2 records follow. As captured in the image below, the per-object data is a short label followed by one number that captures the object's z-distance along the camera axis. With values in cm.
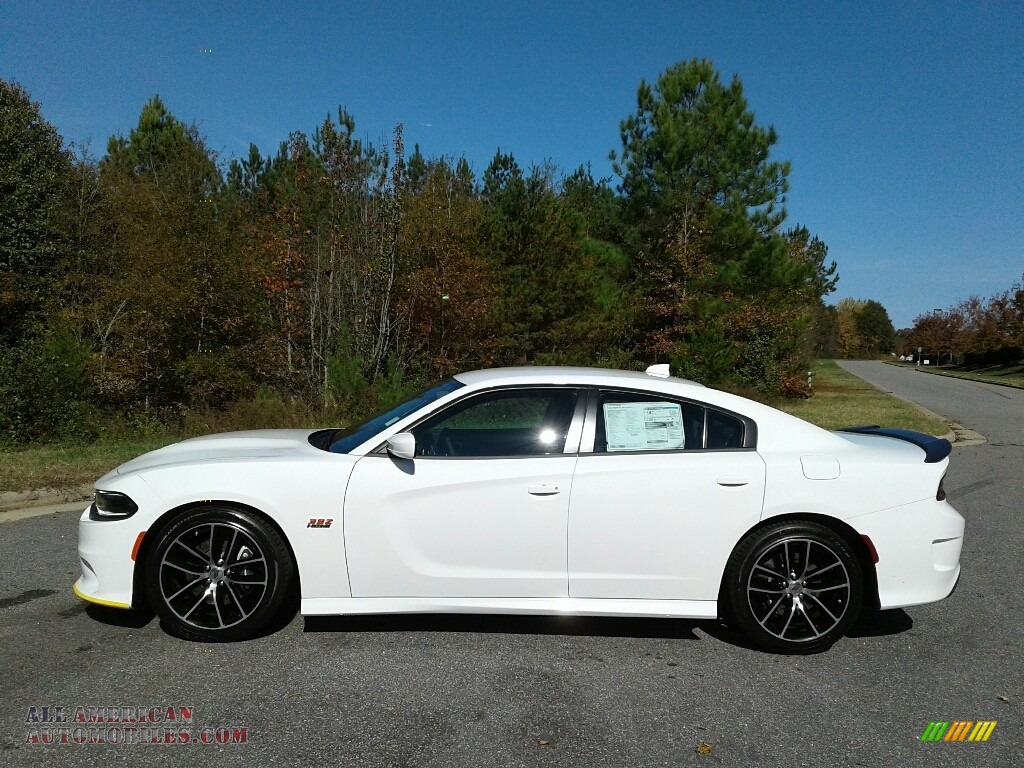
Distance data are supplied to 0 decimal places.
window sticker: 382
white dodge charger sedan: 359
